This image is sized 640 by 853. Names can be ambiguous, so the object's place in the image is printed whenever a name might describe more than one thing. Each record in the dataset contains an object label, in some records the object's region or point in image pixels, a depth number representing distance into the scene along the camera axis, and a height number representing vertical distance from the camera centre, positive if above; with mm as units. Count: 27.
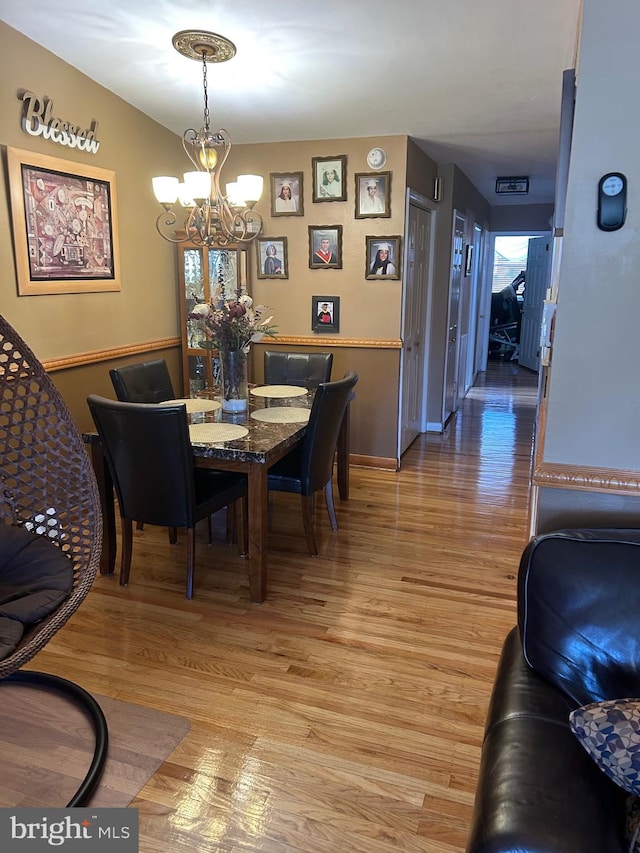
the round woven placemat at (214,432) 2768 -628
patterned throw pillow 1074 -766
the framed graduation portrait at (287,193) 4512 +712
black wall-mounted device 1619 +246
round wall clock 4246 +909
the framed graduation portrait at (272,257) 4656 +267
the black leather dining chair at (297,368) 4098 -481
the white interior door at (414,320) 4645 -197
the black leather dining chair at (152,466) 2510 -717
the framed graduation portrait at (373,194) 4289 +677
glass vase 3250 -464
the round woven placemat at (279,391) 3787 -588
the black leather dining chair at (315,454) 2944 -786
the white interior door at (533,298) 8723 -21
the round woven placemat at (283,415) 3141 -616
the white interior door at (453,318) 5707 -218
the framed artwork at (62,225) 3230 +366
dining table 2652 -647
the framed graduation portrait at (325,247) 4484 +334
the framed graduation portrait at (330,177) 4371 +803
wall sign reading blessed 3189 +873
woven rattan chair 1847 -557
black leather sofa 1051 -826
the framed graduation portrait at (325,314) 4602 -145
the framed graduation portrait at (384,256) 4352 +264
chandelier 2973 +501
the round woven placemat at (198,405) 3377 -609
